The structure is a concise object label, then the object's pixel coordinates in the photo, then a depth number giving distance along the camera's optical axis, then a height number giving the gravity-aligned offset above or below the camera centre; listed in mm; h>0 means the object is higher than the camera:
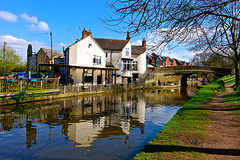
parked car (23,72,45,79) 27422 +619
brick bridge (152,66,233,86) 46812 +2365
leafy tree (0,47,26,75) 51741 +5245
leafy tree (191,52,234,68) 73662 +7787
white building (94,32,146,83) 40675 +5514
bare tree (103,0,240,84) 5555 +2263
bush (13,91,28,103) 16766 -1779
